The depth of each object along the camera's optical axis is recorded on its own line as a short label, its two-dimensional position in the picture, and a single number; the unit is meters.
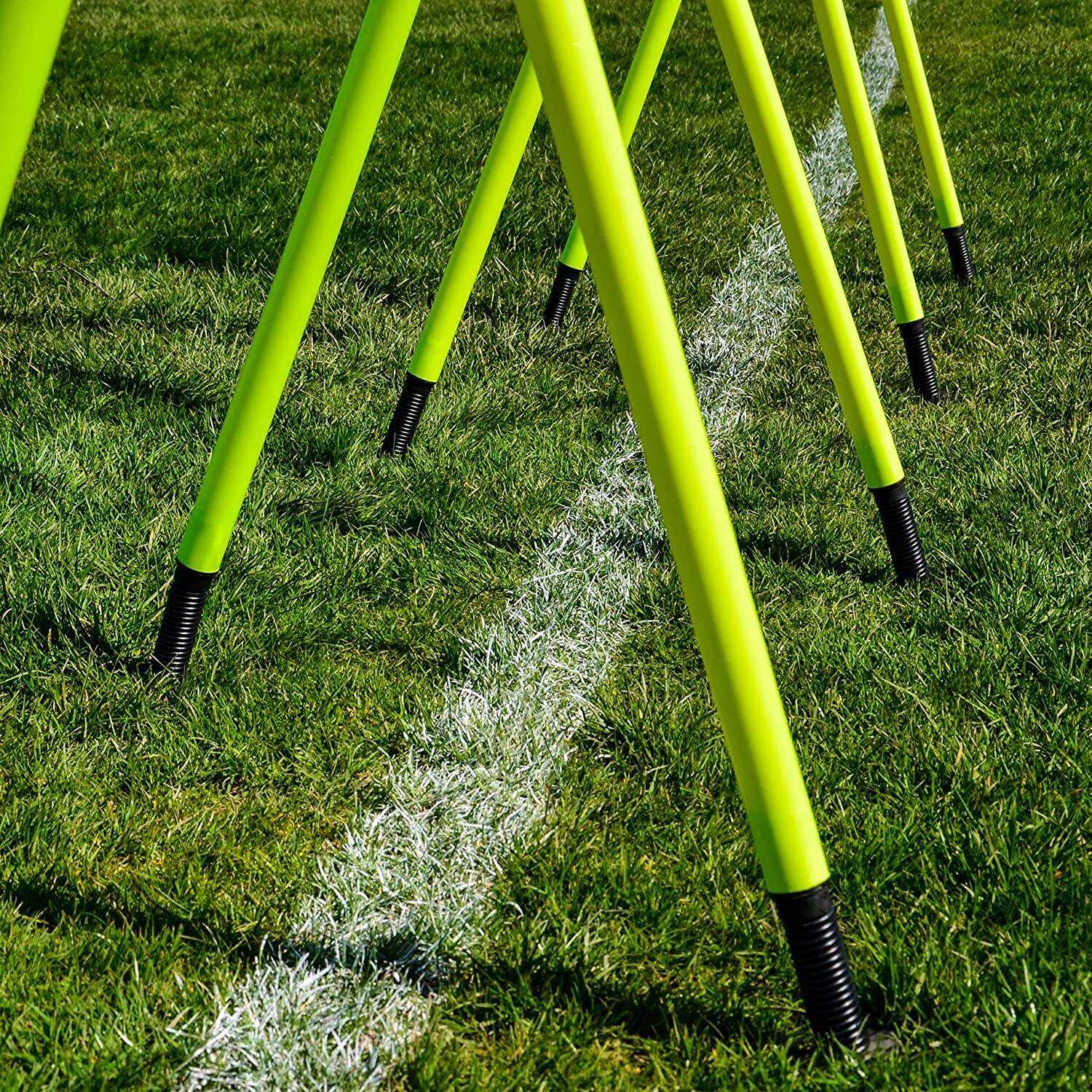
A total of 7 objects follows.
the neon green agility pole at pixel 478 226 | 2.61
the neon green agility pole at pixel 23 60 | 1.96
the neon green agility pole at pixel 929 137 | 2.83
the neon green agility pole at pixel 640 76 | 2.74
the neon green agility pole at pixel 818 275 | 2.32
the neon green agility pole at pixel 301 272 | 2.25
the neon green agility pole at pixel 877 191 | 2.53
